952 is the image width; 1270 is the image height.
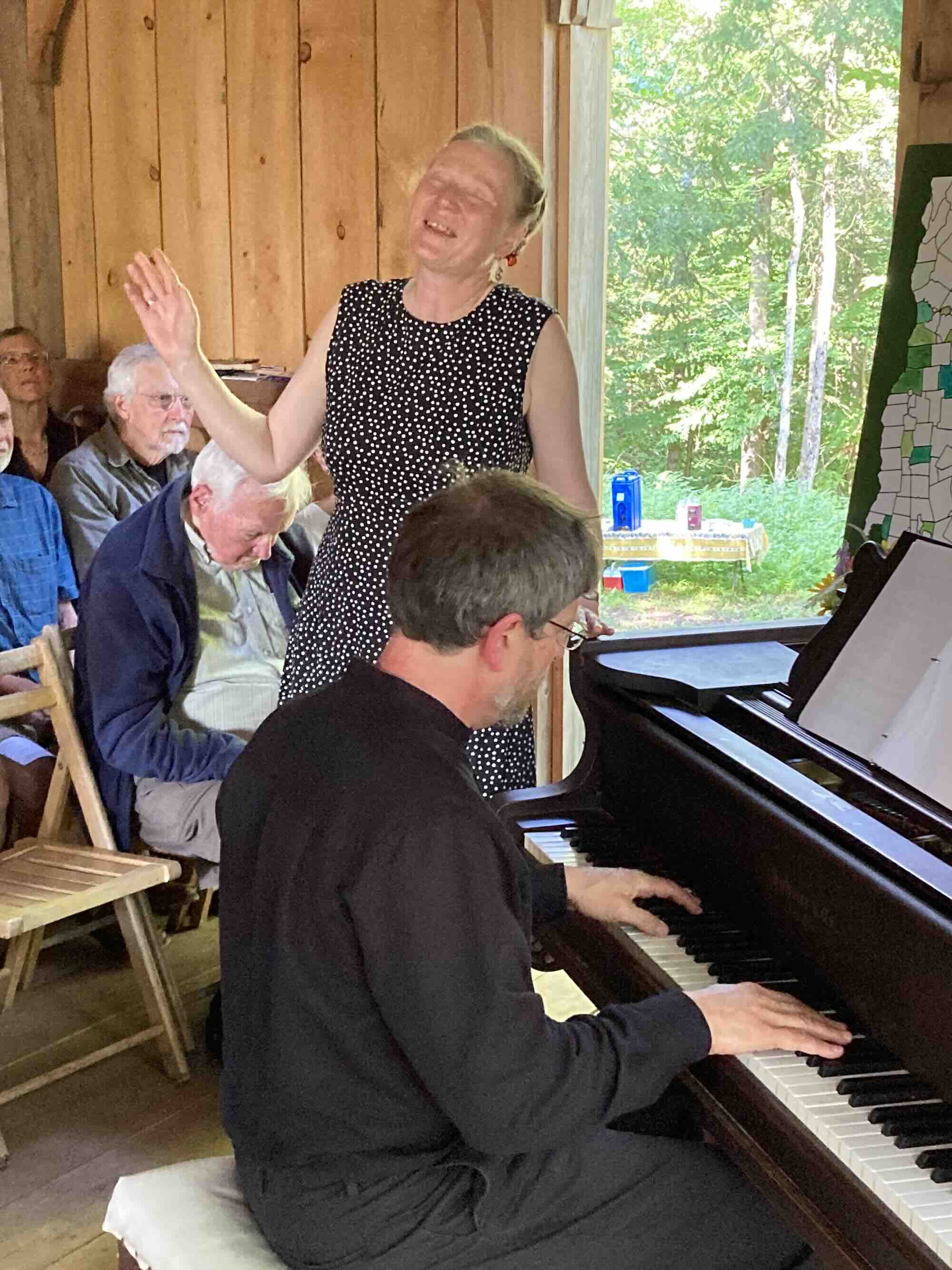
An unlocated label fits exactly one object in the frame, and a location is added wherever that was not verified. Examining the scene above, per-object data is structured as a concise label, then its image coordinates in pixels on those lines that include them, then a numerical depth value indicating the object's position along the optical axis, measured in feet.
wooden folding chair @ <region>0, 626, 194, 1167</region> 7.99
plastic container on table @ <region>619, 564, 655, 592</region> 25.09
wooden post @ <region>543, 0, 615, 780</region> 10.05
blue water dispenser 24.61
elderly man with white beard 11.93
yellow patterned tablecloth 24.20
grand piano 3.61
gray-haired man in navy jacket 8.61
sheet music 4.49
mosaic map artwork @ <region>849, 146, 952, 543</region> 7.72
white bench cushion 4.23
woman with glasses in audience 12.54
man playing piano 3.84
